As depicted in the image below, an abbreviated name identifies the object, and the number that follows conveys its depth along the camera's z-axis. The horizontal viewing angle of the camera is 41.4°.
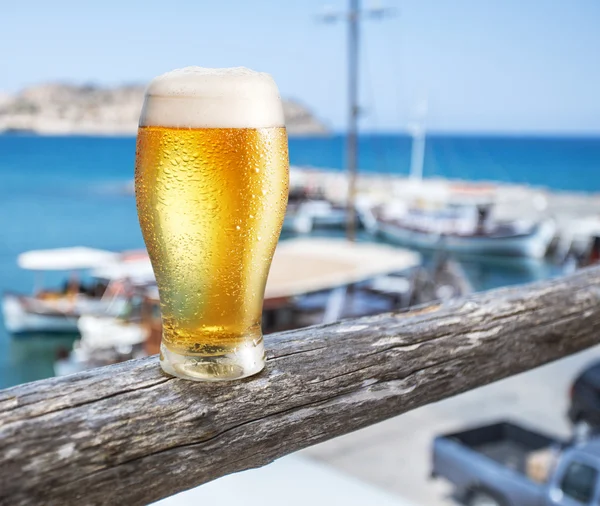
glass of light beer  0.94
